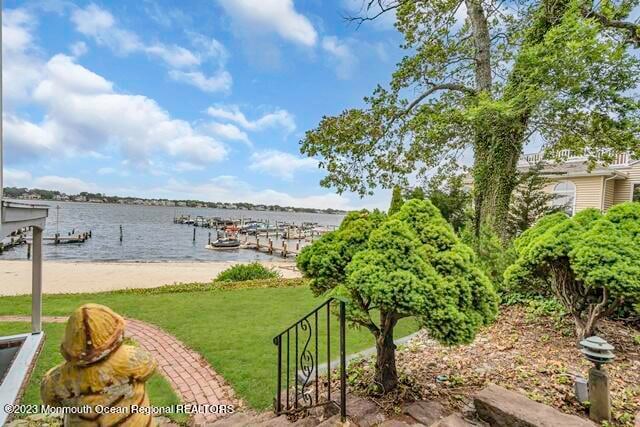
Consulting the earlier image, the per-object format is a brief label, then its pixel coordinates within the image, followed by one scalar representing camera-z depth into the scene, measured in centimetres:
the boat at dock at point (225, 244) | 3178
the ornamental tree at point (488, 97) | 621
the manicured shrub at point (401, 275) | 263
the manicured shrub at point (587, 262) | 359
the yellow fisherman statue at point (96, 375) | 136
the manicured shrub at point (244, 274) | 1365
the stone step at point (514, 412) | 224
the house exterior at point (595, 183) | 1310
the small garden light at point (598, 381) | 267
